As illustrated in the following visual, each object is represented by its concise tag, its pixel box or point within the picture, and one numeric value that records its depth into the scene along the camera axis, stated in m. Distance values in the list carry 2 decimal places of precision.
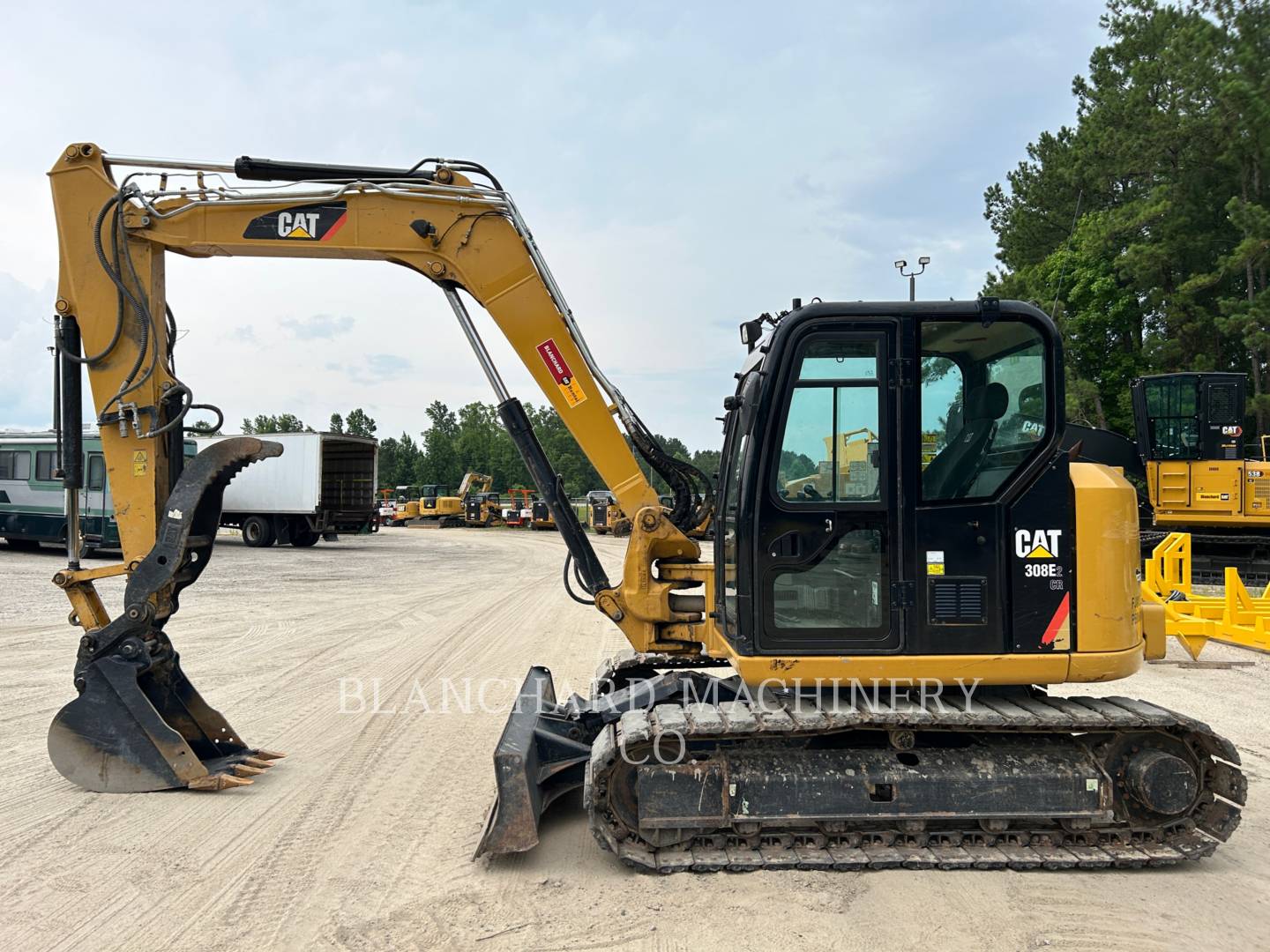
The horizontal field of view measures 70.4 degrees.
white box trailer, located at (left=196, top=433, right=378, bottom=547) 25.27
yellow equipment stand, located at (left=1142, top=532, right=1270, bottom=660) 9.82
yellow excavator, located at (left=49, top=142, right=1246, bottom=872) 4.44
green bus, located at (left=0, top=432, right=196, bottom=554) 21.33
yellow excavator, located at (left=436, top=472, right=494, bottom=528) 46.50
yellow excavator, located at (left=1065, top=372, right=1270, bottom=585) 17.52
